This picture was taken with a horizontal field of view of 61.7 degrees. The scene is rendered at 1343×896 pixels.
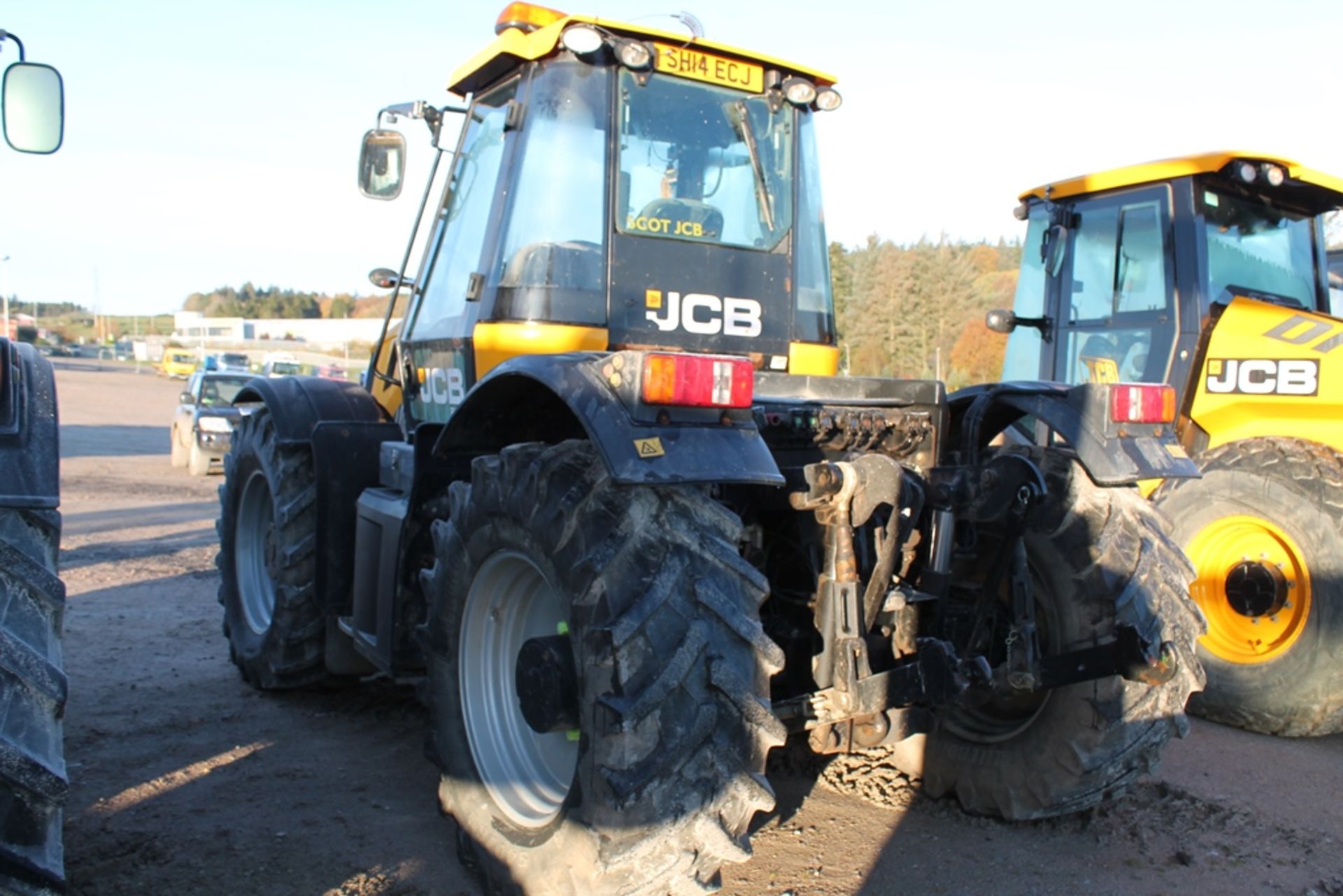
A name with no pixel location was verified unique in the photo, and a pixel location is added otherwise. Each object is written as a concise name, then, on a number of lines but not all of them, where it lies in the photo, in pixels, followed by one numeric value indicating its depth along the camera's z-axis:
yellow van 53.56
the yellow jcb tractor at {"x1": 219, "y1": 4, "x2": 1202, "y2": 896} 2.83
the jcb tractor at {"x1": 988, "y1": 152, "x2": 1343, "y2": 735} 5.50
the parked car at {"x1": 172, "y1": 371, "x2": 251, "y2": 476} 16.86
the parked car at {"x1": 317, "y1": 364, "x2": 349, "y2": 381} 35.31
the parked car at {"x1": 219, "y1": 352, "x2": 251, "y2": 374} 44.39
